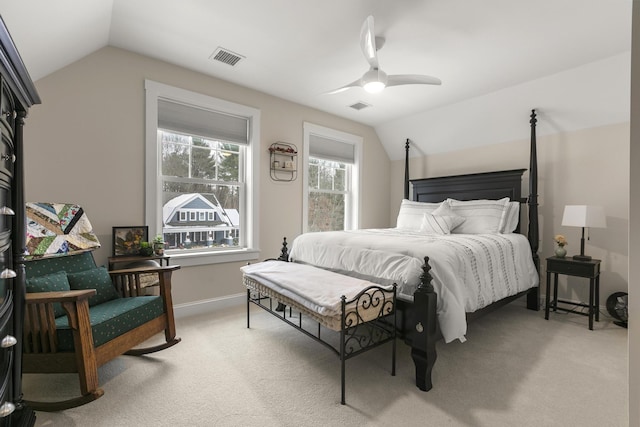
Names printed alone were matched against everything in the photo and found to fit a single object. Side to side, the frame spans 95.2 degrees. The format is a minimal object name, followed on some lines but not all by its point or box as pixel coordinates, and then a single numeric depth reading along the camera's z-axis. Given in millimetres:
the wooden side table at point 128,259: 2495
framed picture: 2655
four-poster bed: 1877
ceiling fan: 2097
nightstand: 2822
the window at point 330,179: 4242
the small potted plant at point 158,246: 2777
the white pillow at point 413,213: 3965
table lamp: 2855
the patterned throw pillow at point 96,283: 2070
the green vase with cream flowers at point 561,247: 3107
